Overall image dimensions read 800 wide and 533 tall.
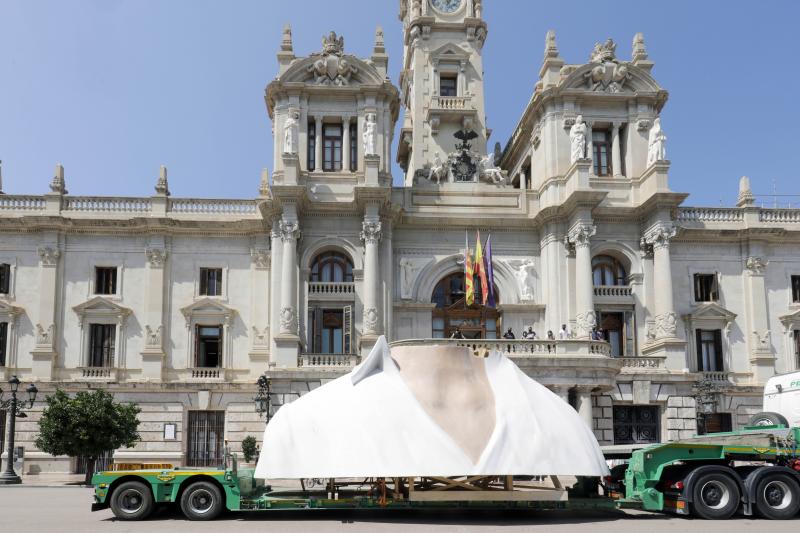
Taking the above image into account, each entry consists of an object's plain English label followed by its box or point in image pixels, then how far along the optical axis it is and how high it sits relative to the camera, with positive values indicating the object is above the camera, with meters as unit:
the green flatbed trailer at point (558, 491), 18.33 -1.79
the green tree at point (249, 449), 35.84 -1.66
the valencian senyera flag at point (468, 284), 37.22 +5.36
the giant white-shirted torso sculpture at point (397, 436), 17.36 -0.57
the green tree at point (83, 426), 33.00 -0.63
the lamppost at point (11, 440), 32.03 -1.13
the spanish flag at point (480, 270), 37.34 +5.98
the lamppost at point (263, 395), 35.22 +0.57
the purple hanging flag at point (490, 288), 37.25 +5.17
